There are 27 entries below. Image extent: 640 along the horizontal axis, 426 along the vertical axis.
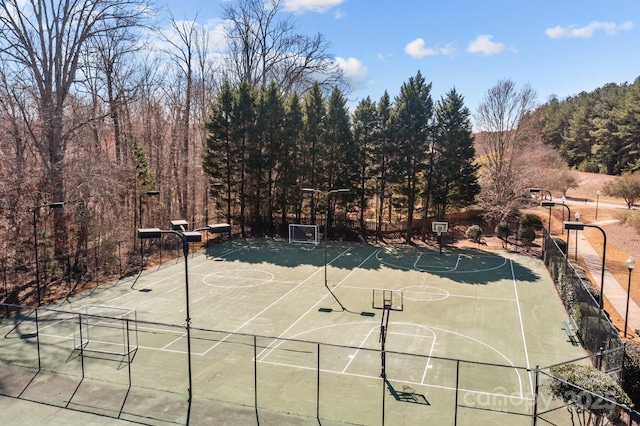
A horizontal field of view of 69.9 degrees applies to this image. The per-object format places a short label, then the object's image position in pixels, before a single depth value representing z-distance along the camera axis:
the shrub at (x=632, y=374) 13.41
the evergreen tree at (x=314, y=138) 40.94
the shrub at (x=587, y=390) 10.58
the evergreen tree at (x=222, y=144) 40.81
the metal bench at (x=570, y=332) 18.66
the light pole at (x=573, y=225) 16.92
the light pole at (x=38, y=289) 22.35
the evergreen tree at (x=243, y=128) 40.78
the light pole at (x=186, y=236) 13.13
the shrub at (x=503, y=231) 38.47
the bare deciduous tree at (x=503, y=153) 43.31
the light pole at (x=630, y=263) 17.77
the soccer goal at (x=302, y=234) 39.01
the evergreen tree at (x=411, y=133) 39.62
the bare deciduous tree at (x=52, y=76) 26.62
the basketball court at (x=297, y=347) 13.46
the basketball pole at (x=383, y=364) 14.60
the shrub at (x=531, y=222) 36.66
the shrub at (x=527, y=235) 36.25
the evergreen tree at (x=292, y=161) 41.03
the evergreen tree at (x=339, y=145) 40.66
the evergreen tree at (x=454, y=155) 40.38
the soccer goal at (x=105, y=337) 17.06
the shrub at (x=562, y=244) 31.38
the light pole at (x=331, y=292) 22.63
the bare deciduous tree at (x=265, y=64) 49.44
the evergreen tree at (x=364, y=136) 40.66
